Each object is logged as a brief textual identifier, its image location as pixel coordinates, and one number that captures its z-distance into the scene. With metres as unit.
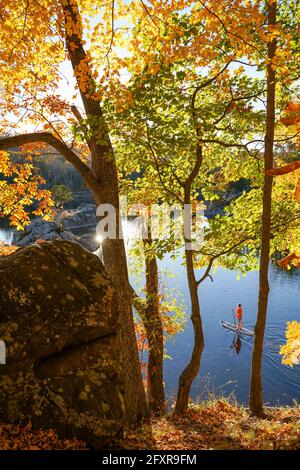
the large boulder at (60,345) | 4.26
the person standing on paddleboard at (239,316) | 21.39
